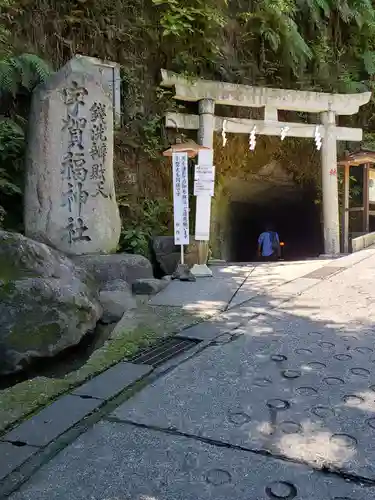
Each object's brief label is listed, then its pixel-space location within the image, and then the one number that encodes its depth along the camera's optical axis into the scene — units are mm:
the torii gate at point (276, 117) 9617
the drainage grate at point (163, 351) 3513
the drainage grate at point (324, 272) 7074
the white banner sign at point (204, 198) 8148
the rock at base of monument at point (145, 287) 6180
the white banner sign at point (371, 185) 11836
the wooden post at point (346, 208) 11566
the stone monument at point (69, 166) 6418
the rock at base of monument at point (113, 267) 6180
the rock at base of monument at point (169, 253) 8000
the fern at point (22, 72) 7043
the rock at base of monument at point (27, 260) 3910
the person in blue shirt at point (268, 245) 13859
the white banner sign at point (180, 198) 7625
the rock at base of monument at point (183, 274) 7160
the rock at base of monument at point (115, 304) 4926
